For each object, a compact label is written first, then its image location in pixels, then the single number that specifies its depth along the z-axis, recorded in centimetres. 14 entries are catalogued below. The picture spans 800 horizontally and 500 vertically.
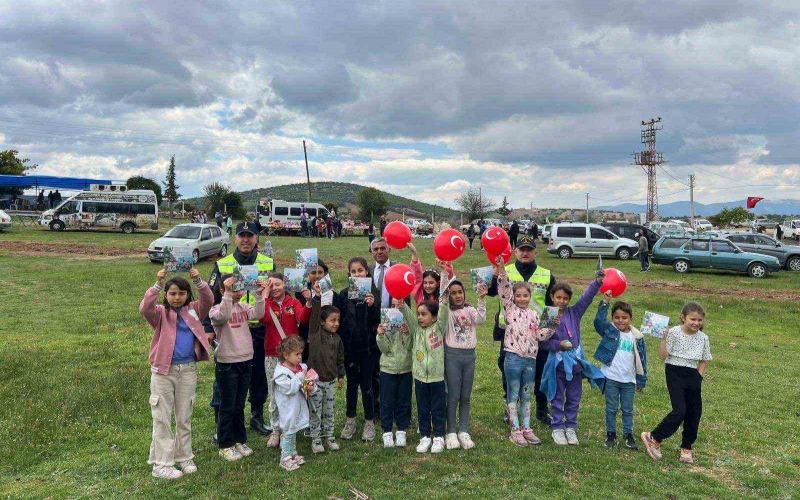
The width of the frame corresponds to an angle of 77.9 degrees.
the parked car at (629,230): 2736
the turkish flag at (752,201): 3852
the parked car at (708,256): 1930
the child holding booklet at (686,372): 493
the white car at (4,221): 2916
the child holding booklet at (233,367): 487
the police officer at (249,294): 516
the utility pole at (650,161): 6316
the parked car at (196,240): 1921
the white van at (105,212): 3131
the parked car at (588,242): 2494
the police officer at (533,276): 542
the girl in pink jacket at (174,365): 452
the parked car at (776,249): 2111
